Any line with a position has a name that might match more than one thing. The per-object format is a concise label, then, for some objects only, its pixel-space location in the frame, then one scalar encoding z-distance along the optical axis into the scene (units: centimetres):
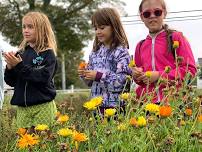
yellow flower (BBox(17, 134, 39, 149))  159
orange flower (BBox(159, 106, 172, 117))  156
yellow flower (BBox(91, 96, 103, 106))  172
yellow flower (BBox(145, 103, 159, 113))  166
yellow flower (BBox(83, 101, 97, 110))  170
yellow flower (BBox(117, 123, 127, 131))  164
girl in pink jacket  258
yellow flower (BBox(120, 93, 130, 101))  185
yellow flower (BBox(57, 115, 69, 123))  181
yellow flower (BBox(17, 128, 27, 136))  178
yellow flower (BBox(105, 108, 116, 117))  171
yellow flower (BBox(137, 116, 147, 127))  156
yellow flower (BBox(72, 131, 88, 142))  155
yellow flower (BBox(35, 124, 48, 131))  176
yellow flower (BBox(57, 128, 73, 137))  159
